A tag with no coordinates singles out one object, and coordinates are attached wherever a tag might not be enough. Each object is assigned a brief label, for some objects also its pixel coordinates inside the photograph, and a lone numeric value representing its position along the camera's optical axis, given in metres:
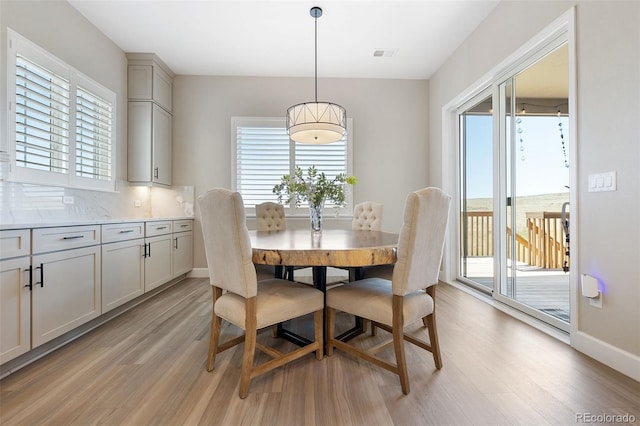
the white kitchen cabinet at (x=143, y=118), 3.62
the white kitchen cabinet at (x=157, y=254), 3.01
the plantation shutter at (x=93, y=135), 2.83
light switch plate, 1.71
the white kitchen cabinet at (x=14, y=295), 1.57
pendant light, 2.43
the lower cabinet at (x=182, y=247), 3.63
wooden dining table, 1.45
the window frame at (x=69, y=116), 2.14
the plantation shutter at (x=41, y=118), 2.22
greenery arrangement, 2.33
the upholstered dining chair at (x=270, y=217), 3.19
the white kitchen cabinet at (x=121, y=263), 2.38
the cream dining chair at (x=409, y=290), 1.45
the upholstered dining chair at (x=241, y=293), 1.43
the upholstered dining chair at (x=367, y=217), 2.96
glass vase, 2.43
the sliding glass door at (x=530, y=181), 2.42
